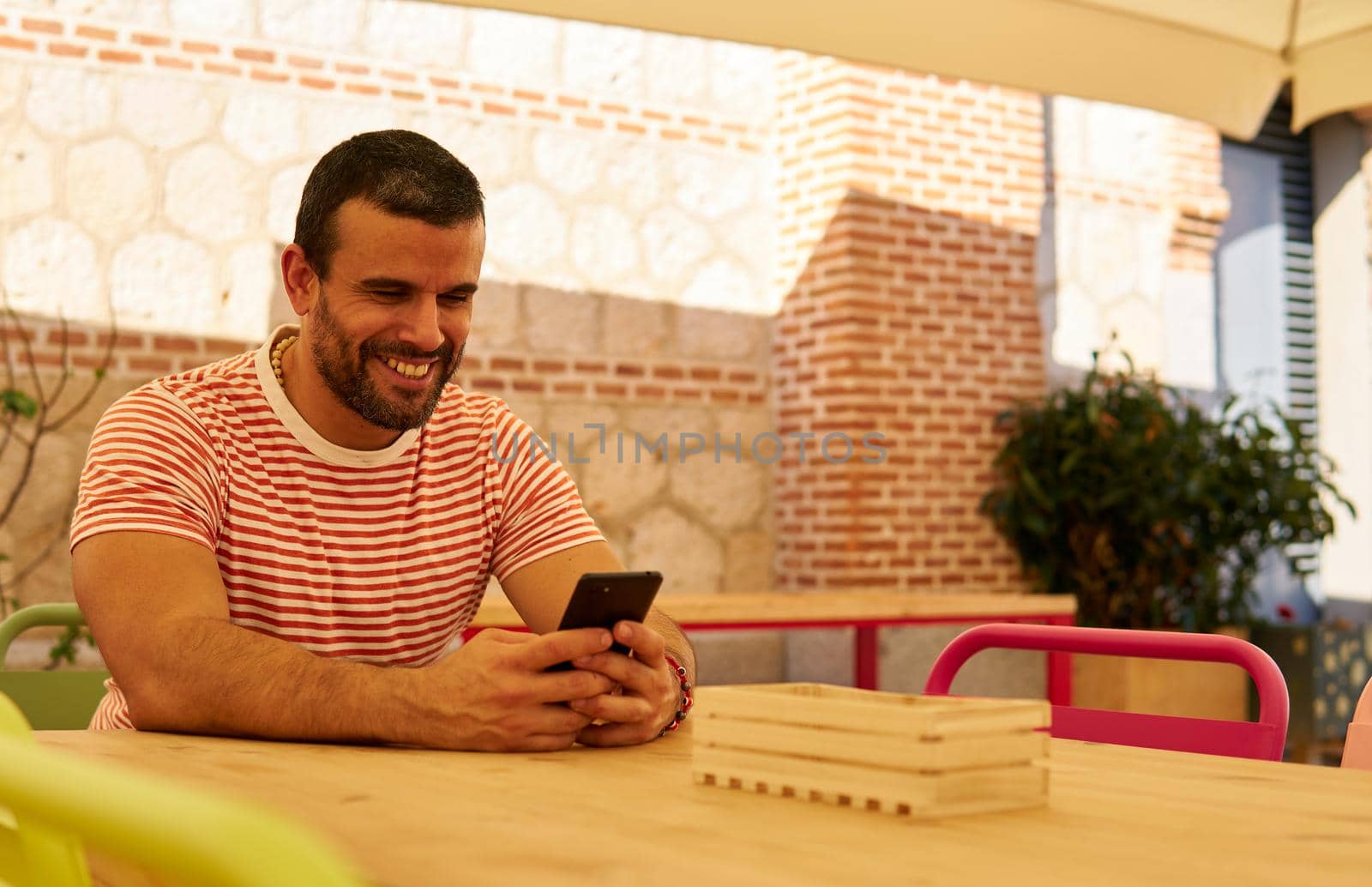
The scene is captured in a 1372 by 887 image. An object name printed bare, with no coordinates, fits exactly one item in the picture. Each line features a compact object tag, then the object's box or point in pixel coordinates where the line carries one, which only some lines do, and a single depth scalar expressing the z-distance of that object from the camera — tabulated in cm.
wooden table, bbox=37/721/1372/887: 85
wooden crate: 102
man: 142
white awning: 252
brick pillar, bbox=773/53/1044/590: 553
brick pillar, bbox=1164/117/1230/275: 661
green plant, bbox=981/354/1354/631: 570
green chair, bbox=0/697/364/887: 42
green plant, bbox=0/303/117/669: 439
